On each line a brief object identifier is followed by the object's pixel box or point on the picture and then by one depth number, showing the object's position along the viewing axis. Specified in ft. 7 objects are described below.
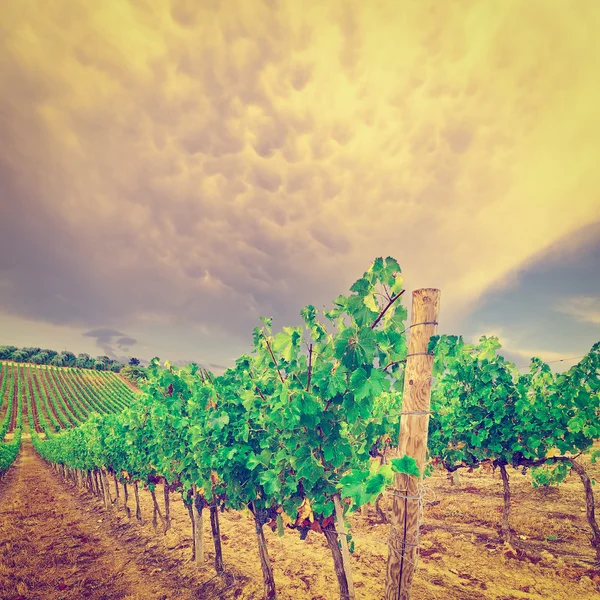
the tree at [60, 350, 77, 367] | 480.23
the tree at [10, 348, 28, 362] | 456.86
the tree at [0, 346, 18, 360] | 453.99
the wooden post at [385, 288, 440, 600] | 9.21
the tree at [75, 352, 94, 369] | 488.44
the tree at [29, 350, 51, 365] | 462.19
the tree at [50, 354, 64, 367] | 463.58
